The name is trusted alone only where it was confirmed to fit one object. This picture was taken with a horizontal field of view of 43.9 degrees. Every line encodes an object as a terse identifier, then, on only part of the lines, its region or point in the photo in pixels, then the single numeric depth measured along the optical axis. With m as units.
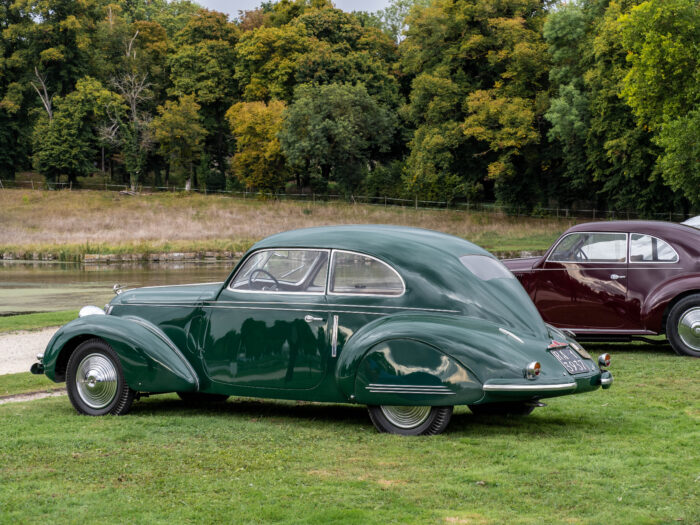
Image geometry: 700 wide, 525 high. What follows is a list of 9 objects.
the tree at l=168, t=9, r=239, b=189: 86.19
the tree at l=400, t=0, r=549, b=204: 60.44
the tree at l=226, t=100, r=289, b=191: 75.19
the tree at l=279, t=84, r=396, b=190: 69.25
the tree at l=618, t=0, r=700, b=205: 40.44
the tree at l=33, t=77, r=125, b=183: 79.50
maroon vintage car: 12.53
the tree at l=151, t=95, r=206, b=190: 78.00
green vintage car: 7.20
